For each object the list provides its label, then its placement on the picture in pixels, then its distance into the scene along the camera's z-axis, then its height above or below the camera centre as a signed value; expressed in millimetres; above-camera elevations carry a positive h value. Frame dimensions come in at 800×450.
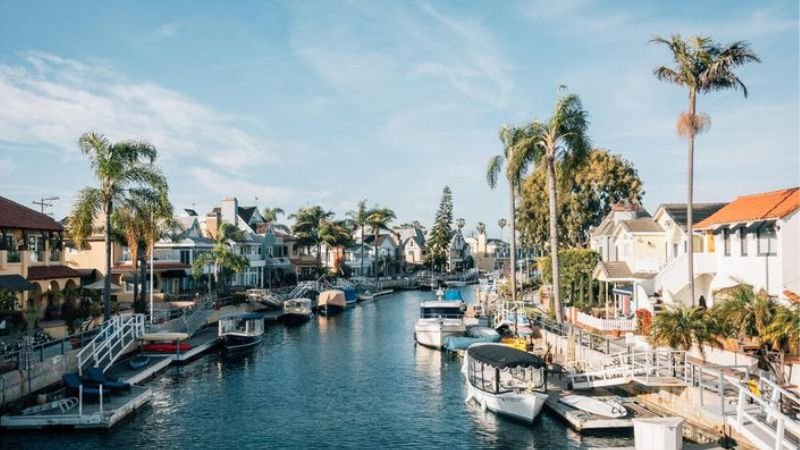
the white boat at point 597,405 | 26234 -6487
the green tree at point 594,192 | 72250 +6652
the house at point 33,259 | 40312 -412
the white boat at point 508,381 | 27250 -6029
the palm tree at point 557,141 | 42438 +7158
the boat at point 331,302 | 77562 -6174
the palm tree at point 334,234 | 108188 +2954
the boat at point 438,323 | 48938 -5518
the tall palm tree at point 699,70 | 32125 +9122
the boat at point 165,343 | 40906 -6136
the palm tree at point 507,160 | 57688 +7714
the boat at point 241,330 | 47781 -6021
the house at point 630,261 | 44250 -826
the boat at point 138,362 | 37719 -6486
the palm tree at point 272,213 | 138750 +8514
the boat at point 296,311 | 68438 -6333
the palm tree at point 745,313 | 24984 -2511
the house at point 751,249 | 30906 +38
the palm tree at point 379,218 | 125575 +6490
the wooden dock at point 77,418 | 26000 -6735
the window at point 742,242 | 34688 +417
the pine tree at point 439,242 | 149875 +2134
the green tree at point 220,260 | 67625 -805
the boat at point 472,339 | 45406 -6309
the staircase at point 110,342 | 33719 -5094
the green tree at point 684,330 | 26391 -3276
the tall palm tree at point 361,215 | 125812 +7105
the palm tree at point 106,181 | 39781 +4464
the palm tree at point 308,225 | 106750 +4434
